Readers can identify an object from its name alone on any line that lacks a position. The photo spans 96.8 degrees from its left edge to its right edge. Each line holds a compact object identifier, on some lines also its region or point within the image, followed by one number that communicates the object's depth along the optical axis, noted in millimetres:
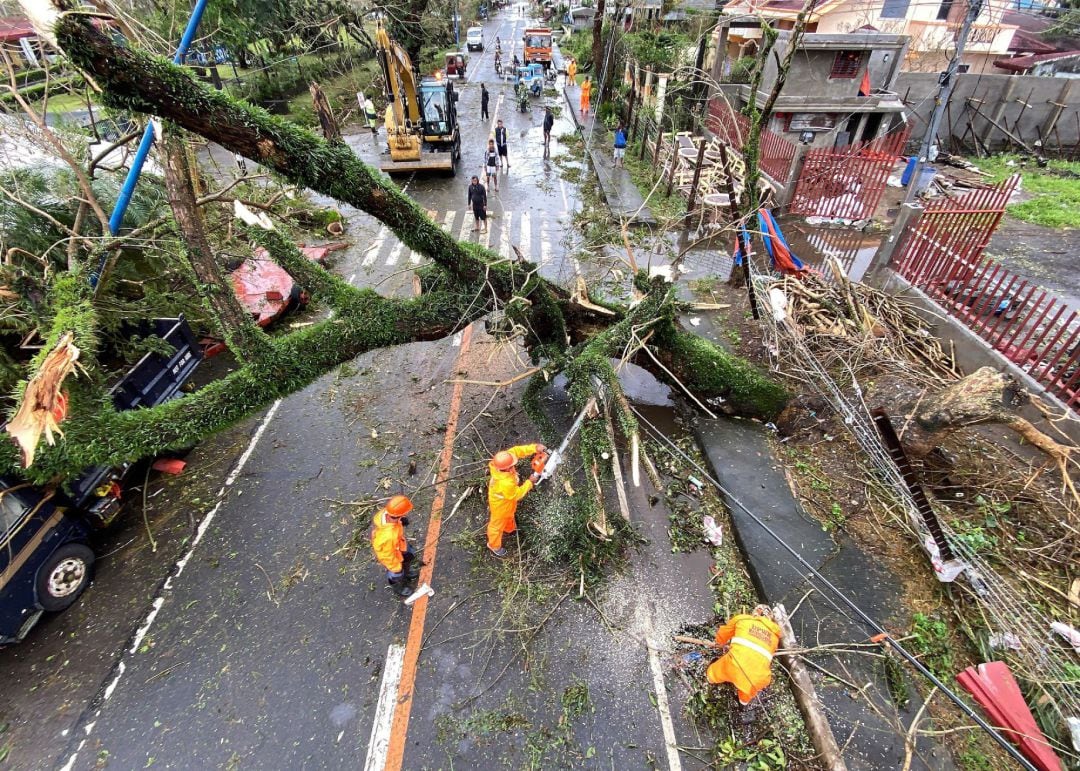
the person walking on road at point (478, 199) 11414
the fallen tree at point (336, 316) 3344
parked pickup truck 4215
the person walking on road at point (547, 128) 16047
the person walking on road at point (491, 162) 13953
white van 38250
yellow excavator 13695
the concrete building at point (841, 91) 15547
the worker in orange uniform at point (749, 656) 3535
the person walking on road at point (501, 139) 15078
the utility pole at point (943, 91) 7078
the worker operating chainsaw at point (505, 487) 4668
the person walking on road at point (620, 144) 15617
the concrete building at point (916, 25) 20219
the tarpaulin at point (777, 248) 8211
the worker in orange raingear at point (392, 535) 4430
